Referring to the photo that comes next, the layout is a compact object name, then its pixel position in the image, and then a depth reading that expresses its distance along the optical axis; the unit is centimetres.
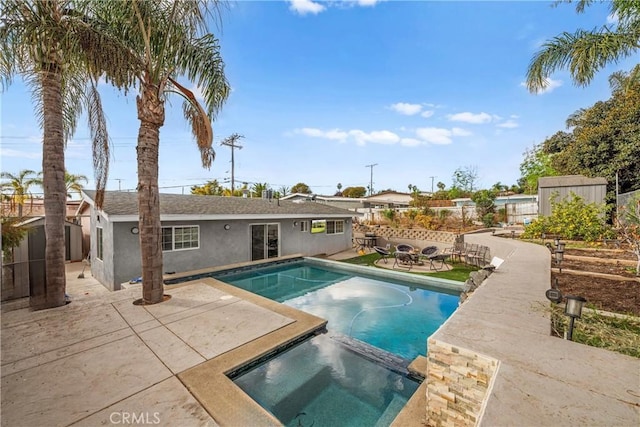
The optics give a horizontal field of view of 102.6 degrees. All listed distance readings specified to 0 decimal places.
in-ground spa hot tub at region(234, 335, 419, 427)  349
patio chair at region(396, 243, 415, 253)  1334
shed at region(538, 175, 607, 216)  1302
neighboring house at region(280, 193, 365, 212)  3281
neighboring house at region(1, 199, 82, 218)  1824
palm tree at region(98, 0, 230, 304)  558
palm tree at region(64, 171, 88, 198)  1927
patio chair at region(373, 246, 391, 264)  1308
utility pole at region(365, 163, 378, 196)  5332
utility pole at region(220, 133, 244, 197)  2731
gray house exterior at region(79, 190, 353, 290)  855
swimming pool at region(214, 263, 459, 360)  592
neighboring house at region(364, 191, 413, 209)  3591
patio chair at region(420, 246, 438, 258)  1316
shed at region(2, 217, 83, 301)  703
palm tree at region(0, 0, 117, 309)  500
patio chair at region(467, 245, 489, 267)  1160
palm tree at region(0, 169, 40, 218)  1605
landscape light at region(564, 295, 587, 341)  298
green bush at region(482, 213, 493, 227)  2091
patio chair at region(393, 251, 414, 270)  1177
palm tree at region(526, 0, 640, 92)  667
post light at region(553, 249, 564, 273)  679
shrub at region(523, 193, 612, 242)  1044
